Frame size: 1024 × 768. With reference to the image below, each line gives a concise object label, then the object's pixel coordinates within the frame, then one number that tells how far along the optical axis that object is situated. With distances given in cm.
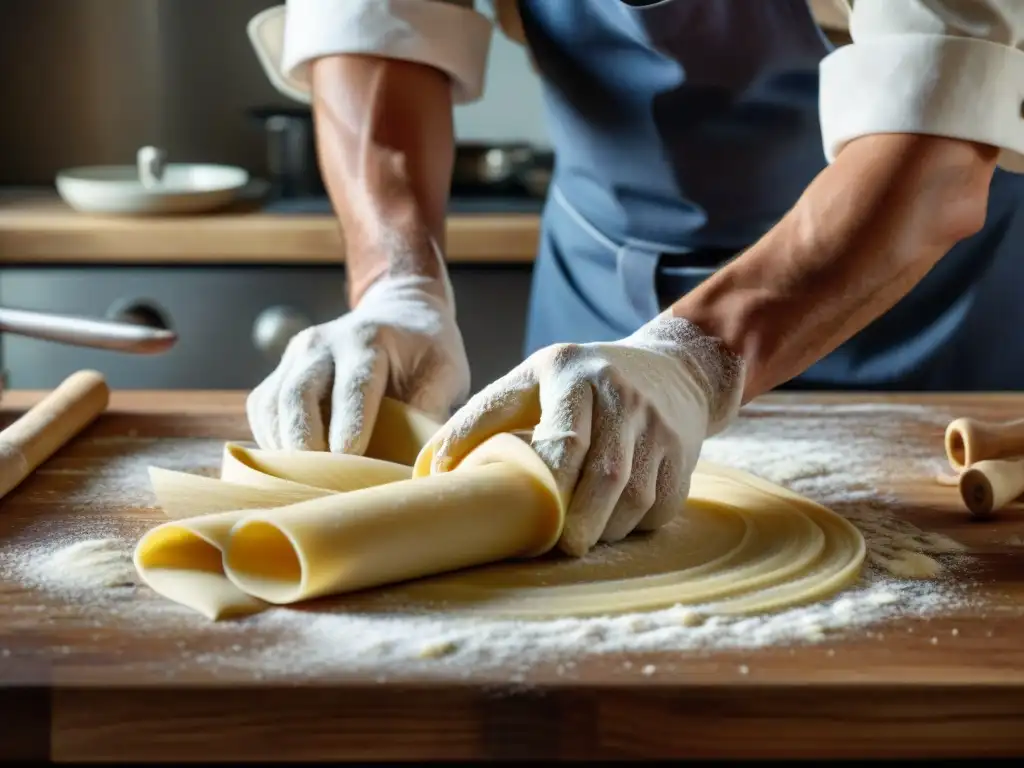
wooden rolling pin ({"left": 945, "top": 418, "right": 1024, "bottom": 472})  129
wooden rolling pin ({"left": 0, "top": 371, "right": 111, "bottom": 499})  125
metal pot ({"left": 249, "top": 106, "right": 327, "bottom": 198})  278
